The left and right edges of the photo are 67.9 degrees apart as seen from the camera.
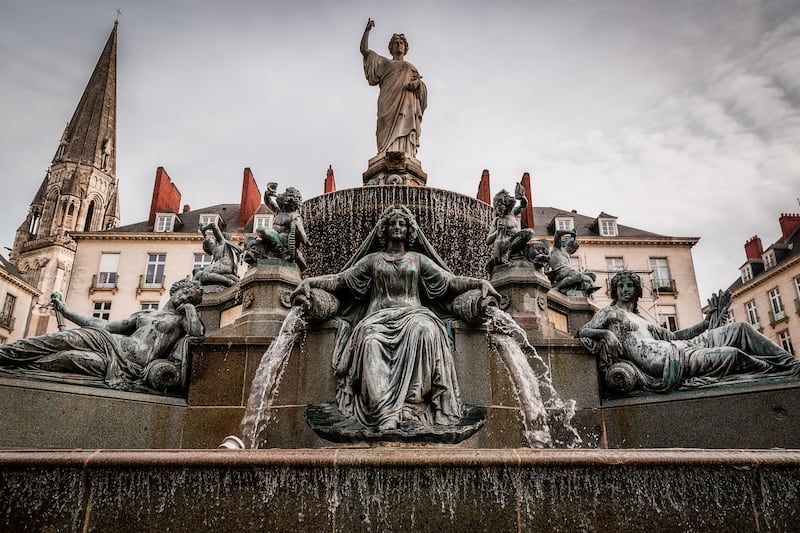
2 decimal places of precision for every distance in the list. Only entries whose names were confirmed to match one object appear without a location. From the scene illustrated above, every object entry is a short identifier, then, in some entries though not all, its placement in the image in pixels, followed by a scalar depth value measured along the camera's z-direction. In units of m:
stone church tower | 77.62
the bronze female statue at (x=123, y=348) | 6.70
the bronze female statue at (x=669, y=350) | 6.62
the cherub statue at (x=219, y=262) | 9.99
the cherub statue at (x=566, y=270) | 10.15
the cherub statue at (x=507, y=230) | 8.70
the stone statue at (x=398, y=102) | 14.18
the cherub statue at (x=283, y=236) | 8.54
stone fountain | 3.84
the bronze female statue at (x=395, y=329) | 5.89
